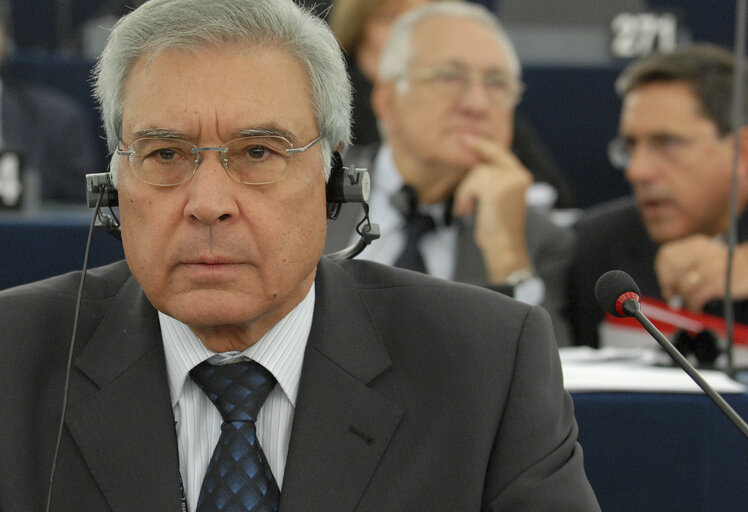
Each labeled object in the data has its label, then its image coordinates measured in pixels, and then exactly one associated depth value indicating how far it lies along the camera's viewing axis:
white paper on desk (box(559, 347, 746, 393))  3.58
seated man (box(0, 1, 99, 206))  8.15
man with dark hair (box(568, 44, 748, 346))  6.41
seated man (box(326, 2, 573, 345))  6.44
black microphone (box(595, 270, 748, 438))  2.49
